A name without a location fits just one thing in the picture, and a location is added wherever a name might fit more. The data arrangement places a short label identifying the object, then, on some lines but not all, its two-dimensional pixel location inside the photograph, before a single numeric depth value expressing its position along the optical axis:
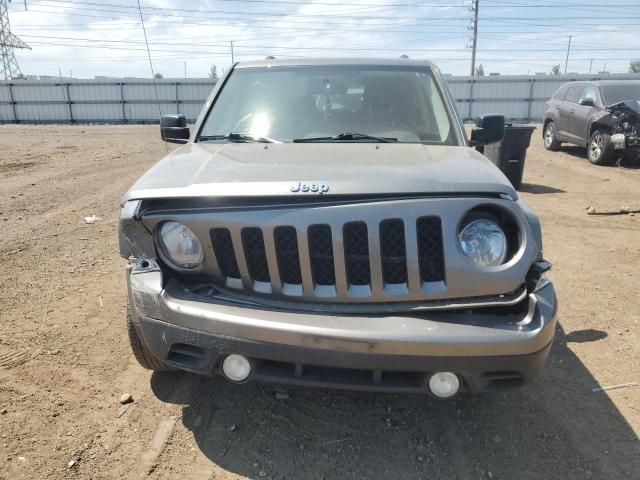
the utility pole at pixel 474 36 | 41.78
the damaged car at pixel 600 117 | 10.68
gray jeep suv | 2.03
